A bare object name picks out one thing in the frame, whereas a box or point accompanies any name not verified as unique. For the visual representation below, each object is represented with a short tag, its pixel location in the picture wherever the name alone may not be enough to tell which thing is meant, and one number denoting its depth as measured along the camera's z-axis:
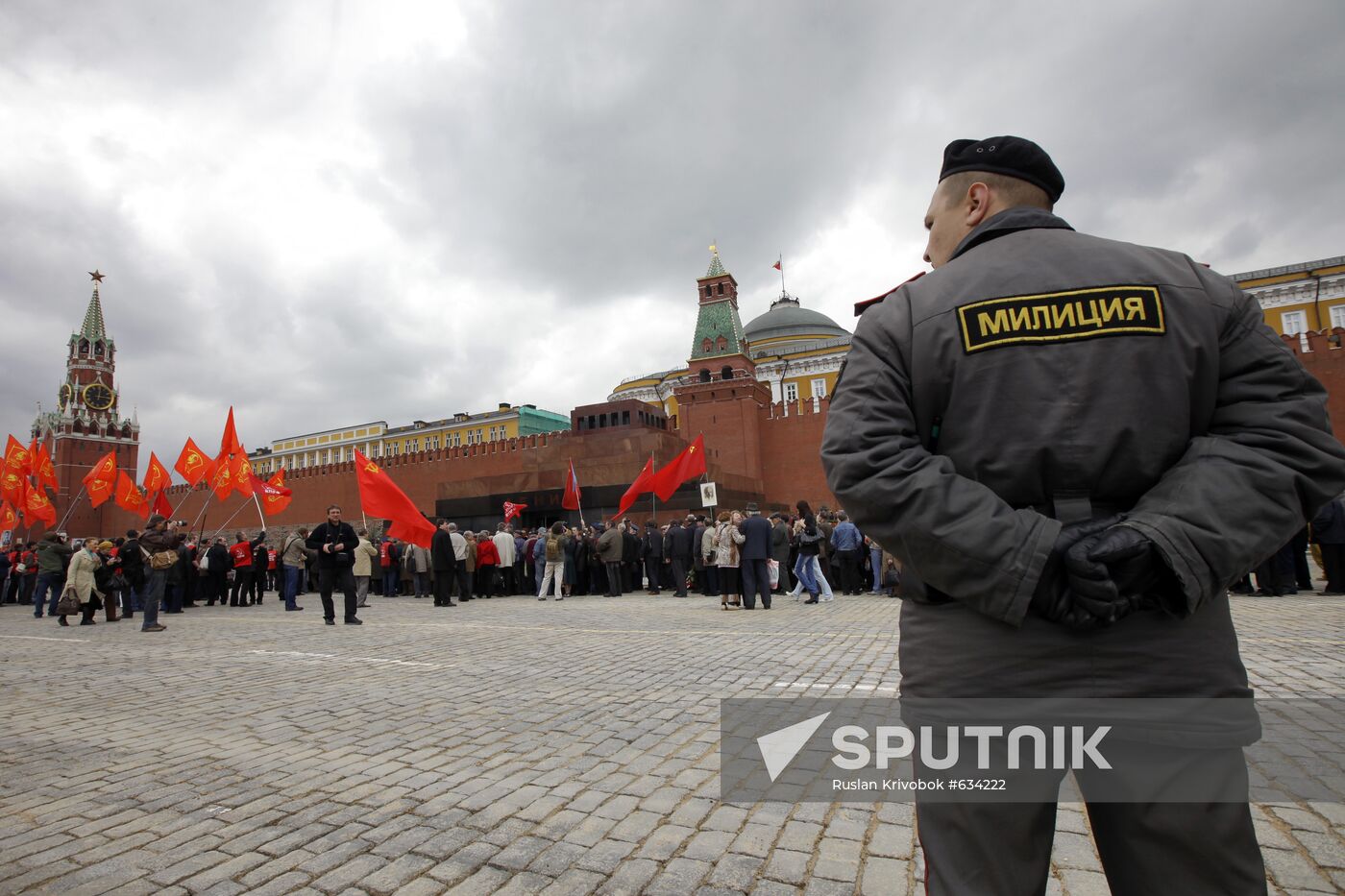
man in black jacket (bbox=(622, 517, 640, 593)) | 15.67
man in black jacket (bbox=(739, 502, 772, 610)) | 10.52
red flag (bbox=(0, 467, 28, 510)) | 22.73
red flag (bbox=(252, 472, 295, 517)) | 21.94
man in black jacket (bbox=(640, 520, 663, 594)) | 15.52
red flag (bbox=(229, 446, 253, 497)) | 22.64
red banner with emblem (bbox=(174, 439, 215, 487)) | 24.27
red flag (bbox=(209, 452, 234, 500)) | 22.45
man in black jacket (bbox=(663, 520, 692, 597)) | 14.20
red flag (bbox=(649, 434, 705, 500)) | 16.22
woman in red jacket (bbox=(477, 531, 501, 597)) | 16.05
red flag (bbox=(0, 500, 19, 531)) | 21.69
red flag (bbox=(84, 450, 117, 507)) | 23.02
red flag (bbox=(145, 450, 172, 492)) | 24.16
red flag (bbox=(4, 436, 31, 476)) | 22.78
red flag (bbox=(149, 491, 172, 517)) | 23.51
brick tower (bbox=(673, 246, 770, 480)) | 34.41
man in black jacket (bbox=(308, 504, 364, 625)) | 10.00
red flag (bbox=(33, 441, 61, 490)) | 22.81
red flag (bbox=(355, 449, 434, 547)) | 12.63
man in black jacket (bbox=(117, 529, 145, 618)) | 10.65
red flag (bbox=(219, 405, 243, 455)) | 20.52
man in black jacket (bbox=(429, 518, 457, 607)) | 13.48
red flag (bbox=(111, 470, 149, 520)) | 23.64
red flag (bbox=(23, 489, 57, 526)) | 22.03
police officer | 1.18
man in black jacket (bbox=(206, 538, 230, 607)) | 15.64
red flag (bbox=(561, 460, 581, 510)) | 20.22
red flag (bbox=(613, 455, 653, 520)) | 16.70
